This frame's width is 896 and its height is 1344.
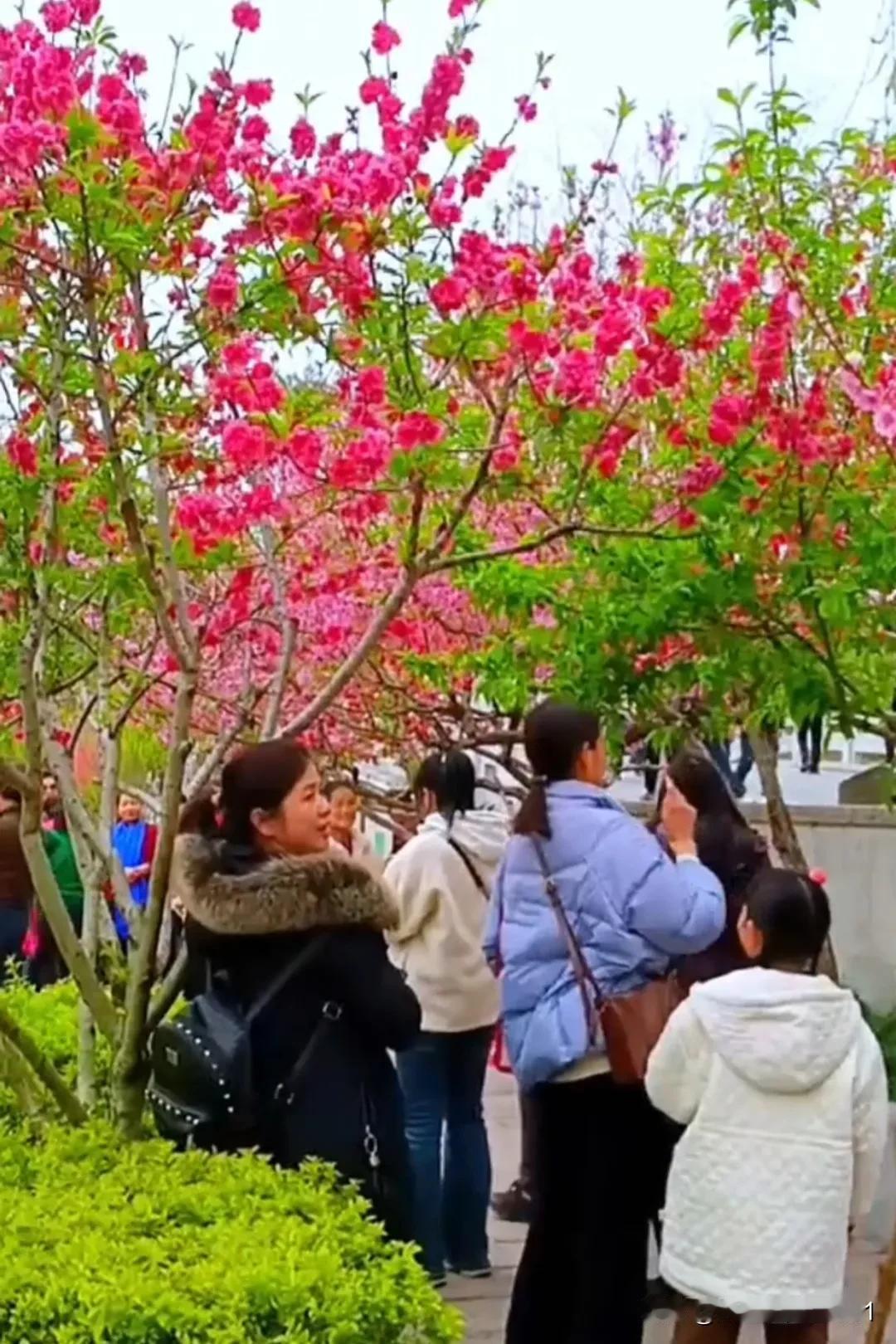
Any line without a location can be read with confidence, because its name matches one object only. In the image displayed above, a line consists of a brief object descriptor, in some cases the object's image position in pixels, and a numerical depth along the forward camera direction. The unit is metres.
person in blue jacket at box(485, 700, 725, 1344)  4.43
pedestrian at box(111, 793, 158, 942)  9.45
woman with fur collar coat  3.70
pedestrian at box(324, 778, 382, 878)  6.33
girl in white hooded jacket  3.94
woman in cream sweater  5.78
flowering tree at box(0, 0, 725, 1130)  3.97
